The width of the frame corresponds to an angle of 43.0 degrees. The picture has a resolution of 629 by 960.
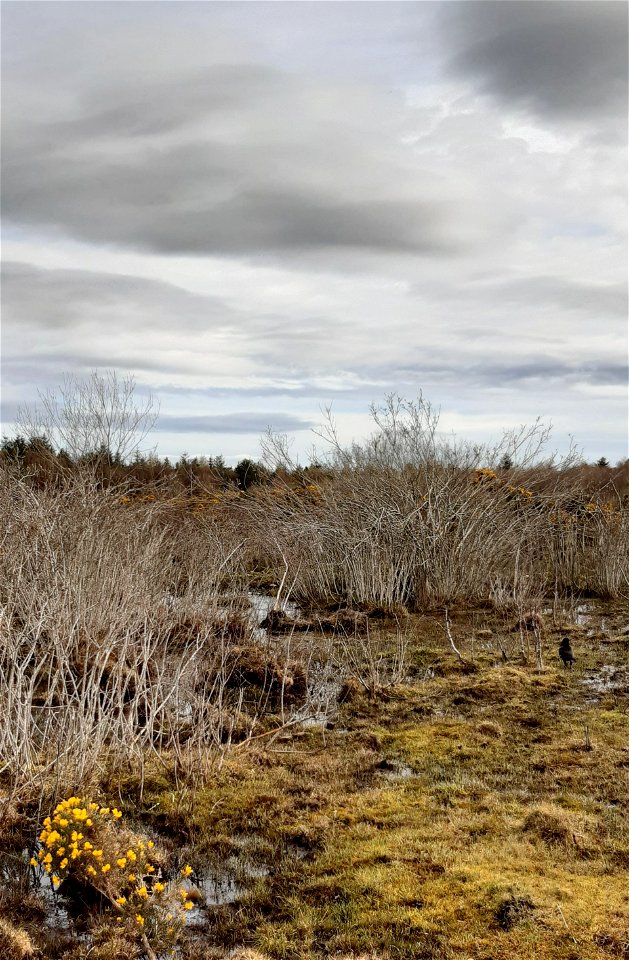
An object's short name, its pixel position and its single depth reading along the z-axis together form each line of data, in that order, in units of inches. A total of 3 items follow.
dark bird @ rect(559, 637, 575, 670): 354.9
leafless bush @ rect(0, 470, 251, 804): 213.2
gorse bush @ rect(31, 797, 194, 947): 161.8
